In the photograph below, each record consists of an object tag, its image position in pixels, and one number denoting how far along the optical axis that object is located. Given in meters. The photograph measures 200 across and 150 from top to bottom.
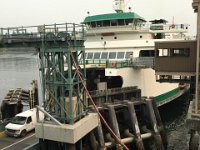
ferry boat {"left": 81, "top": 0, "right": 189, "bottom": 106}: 26.62
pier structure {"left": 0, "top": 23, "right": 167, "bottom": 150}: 17.02
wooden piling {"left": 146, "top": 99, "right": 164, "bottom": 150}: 21.98
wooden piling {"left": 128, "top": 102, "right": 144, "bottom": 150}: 20.93
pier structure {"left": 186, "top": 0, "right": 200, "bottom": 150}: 18.50
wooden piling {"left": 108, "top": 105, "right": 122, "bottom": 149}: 20.88
